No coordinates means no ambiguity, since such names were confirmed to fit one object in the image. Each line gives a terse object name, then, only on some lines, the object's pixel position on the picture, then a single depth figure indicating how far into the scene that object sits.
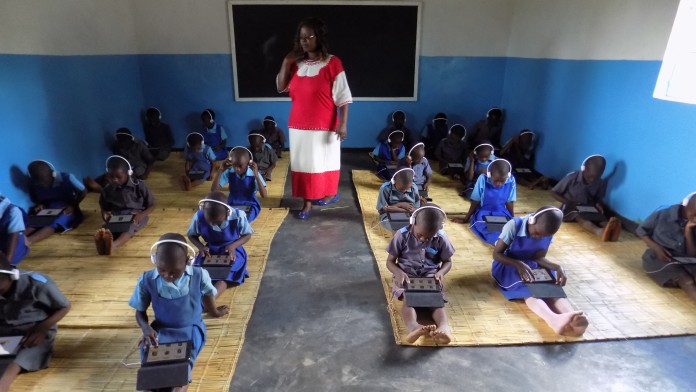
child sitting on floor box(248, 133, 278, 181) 4.99
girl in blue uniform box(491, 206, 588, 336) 2.40
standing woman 3.45
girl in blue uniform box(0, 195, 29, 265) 2.79
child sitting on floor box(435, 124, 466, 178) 5.30
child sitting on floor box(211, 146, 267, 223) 3.66
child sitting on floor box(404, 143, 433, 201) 4.29
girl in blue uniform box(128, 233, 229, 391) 1.85
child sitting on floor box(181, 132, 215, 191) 4.84
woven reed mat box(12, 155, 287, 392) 1.97
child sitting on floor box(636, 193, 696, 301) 2.71
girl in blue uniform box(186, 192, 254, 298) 2.58
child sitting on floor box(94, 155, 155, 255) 3.36
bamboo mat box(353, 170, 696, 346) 2.31
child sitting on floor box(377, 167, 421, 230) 3.53
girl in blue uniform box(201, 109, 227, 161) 5.82
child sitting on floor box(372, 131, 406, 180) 4.97
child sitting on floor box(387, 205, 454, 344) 2.32
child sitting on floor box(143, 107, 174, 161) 5.94
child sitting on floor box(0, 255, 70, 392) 1.92
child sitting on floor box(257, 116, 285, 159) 5.79
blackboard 5.73
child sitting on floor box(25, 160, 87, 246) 3.54
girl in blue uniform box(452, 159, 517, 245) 3.47
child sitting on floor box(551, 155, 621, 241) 3.77
